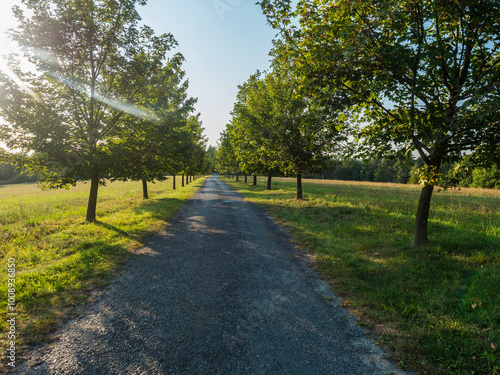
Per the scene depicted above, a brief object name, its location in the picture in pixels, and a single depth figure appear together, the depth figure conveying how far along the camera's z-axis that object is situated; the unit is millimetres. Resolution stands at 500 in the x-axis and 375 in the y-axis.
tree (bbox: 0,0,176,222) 7996
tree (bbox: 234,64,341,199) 15406
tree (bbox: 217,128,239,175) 35625
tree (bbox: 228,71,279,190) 17125
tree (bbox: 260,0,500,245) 4645
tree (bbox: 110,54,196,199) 10188
